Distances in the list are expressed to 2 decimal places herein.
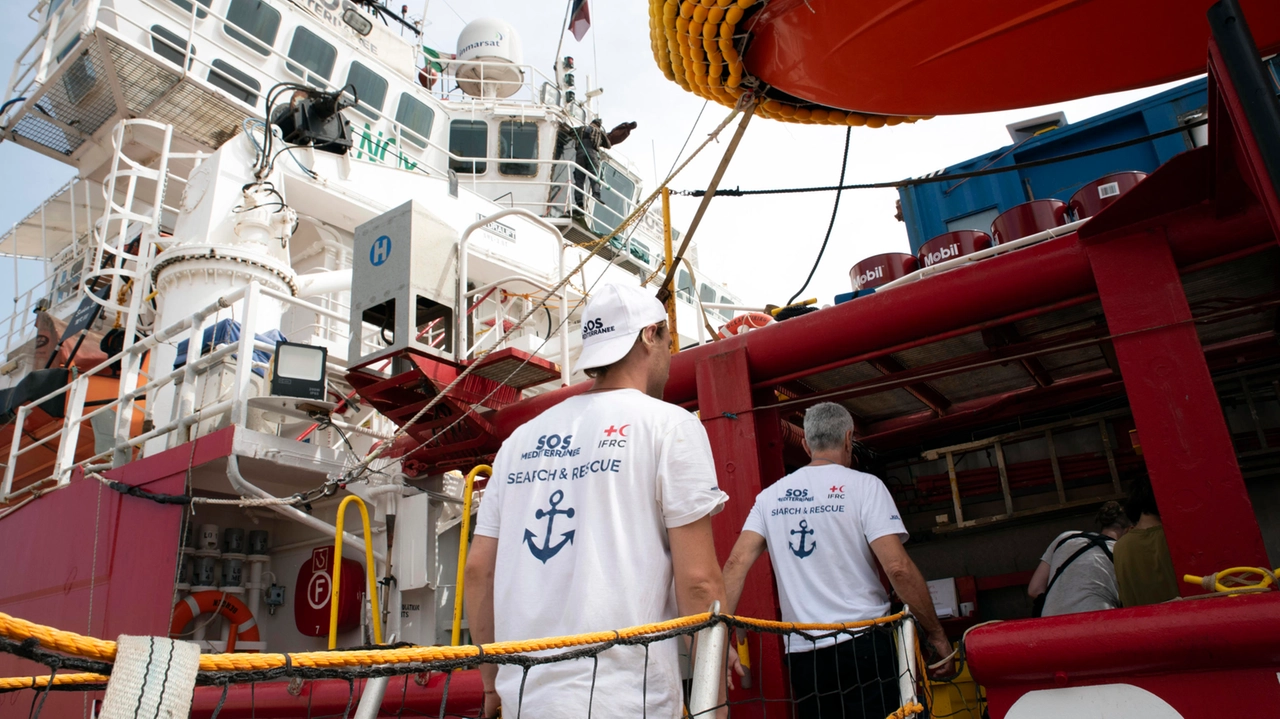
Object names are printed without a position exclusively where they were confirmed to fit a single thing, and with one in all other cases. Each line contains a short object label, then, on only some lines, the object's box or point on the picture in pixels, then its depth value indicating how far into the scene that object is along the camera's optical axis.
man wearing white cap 1.65
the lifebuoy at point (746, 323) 5.76
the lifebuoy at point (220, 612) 6.29
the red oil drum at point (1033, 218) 4.85
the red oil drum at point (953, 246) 5.18
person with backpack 3.88
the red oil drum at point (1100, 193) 4.79
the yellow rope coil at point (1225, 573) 2.38
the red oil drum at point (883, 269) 5.77
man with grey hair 2.87
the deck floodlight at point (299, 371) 6.05
